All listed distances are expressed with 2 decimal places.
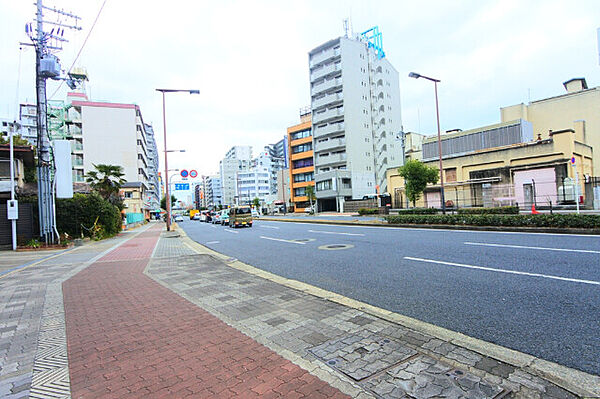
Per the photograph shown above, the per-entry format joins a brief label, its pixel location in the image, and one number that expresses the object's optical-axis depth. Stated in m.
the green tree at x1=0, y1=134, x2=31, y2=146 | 24.03
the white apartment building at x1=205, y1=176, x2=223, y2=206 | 148.14
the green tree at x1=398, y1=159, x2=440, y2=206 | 31.28
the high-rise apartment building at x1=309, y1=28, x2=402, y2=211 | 57.47
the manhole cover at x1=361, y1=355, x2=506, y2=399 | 2.53
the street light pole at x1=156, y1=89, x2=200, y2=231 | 23.24
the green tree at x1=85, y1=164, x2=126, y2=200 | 29.75
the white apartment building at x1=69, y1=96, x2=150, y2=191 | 53.88
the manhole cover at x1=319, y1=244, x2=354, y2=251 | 11.13
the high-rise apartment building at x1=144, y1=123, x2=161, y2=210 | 93.71
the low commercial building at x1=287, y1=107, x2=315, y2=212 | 66.31
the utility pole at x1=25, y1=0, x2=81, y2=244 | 16.52
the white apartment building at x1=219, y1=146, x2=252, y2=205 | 134.62
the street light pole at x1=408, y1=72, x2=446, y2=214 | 21.05
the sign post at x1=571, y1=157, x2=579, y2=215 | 25.37
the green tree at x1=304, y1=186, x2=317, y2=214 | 61.07
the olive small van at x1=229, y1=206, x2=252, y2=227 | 27.94
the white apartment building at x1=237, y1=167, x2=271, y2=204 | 121.12
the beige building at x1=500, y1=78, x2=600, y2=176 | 39.72
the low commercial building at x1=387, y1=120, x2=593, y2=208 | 28.67
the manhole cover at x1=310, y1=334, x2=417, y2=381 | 2.96
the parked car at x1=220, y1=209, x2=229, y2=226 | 34.84
